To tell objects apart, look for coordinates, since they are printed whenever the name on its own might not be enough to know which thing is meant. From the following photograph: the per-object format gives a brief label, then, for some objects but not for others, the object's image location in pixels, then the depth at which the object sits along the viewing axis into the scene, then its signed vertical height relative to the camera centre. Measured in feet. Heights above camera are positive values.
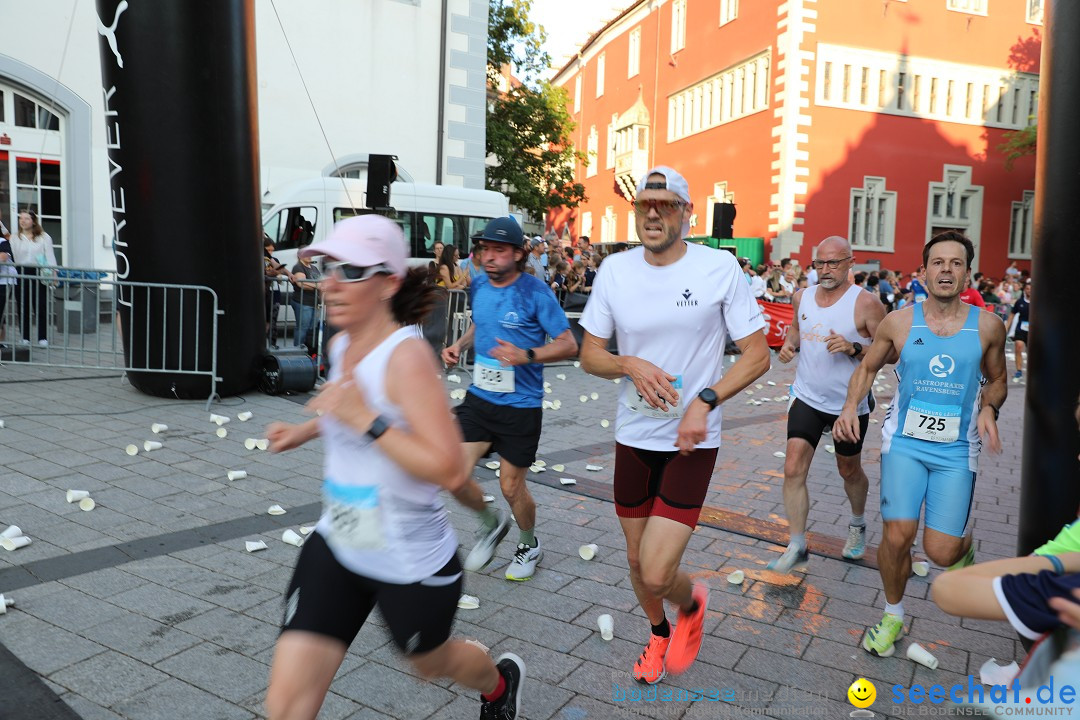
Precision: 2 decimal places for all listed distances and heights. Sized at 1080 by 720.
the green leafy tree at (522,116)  98.37 +19.06
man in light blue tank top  11.93 -2.03
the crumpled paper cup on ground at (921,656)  11.56 -5.25
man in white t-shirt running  10.59 -1.29
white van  51.52 +3.64
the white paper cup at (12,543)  14.52 -5.05
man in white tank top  15.71 -1.85
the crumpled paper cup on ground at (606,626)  12.16 -5.21
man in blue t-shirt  14.74 -1.75
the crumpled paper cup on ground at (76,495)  17.21 -4.93
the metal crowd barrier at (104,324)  27.58 -2.44
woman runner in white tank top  7.02 -2.00
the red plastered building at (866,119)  95.61 +19.86
